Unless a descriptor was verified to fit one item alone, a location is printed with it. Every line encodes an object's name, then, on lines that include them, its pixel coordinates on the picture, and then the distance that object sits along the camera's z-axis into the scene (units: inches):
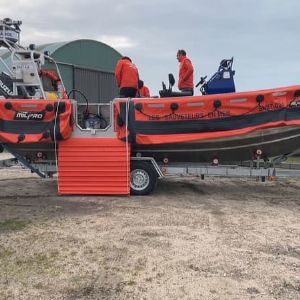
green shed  524.4
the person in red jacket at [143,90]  241.7
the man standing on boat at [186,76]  235.8
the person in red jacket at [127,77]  228.1
